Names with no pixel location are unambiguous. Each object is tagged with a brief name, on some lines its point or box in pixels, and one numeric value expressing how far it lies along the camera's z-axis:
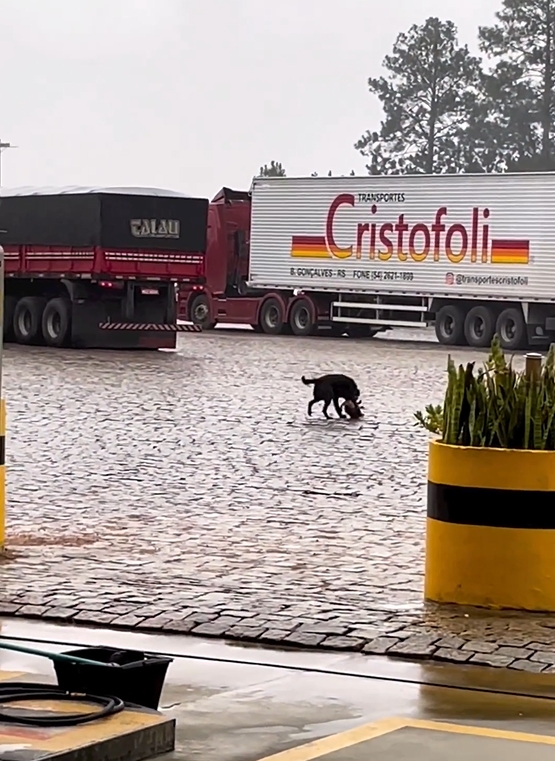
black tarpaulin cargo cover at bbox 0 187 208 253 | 32.28
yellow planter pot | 8.31
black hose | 5.74
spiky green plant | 8.47
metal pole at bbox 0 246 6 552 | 9.73
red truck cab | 42.81
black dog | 19.95
